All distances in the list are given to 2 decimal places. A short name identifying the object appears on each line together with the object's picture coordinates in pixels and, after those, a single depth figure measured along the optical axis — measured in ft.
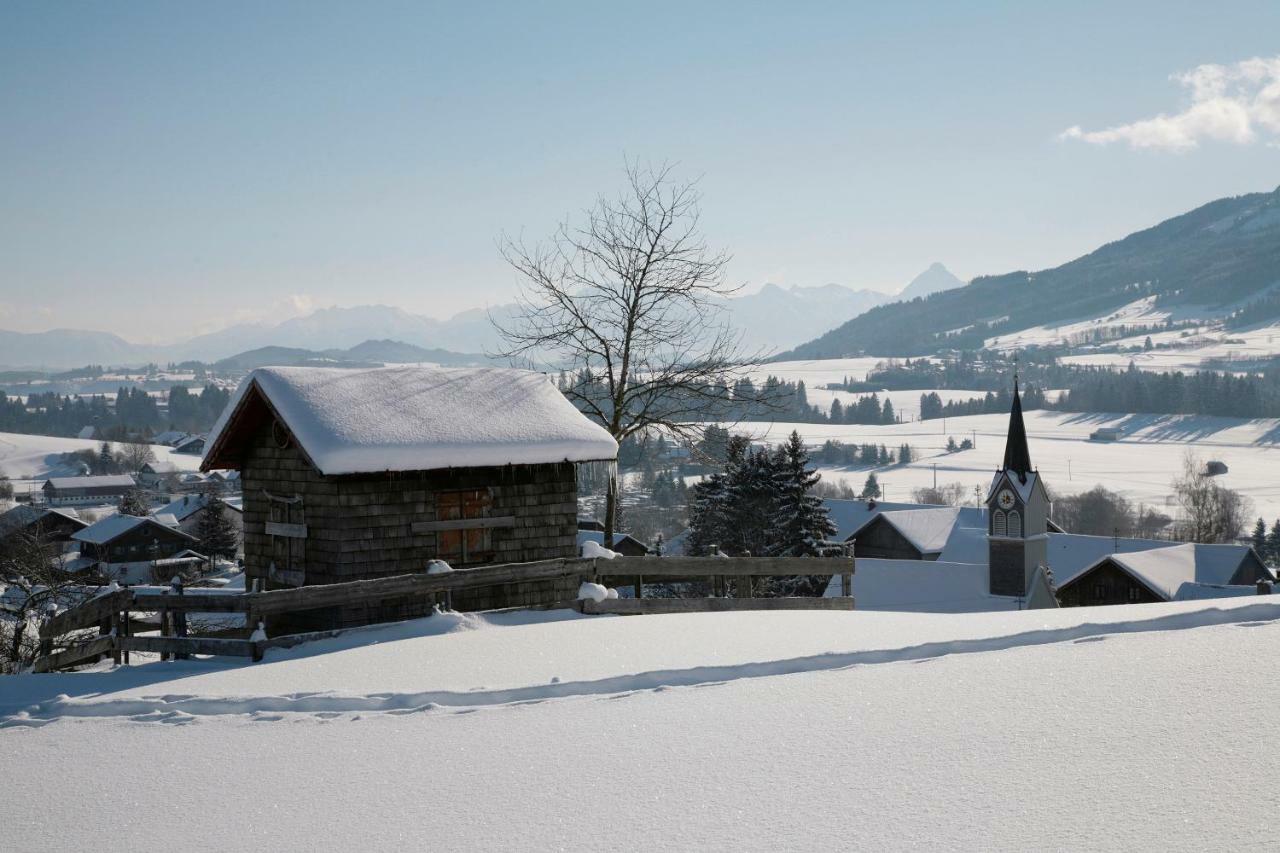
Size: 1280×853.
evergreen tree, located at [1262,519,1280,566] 283.98
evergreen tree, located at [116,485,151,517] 311.31
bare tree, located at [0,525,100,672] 56.88
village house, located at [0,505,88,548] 256.56
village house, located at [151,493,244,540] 322.34
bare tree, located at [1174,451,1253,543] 309.92
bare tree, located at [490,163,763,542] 74.84
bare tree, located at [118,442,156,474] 566.35
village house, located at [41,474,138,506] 450.30
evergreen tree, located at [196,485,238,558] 271.08
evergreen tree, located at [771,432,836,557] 160.35
